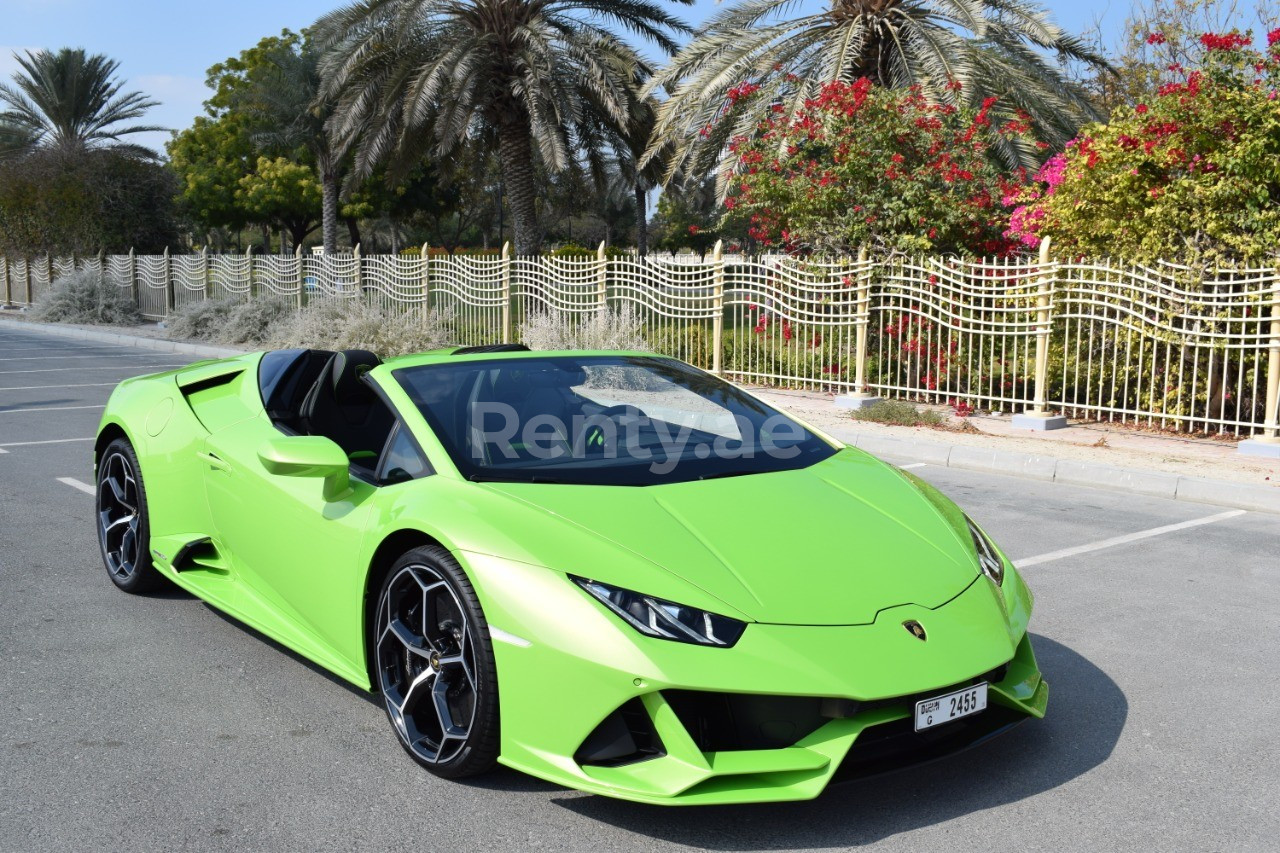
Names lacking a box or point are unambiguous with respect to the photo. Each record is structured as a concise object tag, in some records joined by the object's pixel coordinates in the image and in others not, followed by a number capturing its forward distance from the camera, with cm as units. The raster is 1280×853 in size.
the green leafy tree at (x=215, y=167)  5203
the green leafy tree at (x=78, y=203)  3722
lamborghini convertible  294
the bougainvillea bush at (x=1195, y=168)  1073
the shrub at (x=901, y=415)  1202
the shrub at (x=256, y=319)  2392
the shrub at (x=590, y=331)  1622
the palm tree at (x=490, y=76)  2186
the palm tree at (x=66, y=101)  4069
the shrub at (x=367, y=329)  1964
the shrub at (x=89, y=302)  3052
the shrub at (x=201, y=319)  2528
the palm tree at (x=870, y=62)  1792
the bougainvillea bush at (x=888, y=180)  1466
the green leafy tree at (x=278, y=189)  4991
